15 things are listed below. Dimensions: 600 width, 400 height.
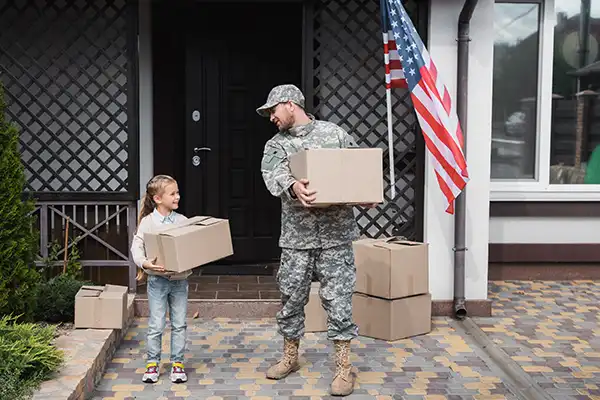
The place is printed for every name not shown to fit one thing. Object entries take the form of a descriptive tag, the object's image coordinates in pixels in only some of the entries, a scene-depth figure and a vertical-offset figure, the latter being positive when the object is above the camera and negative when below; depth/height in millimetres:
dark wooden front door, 7469 +463
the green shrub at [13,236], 5008 -528
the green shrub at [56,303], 5566 -1046
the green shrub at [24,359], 3975 -1088
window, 7727 +553
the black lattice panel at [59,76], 6316 +614
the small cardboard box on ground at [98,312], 5270 -1049
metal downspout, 6148 +119
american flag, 5734 +454
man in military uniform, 4648 -467
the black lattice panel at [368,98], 6387 +466
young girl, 4703 -817
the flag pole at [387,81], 5832 +557
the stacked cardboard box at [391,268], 5676 -816
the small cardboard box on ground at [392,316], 5688 -1167
